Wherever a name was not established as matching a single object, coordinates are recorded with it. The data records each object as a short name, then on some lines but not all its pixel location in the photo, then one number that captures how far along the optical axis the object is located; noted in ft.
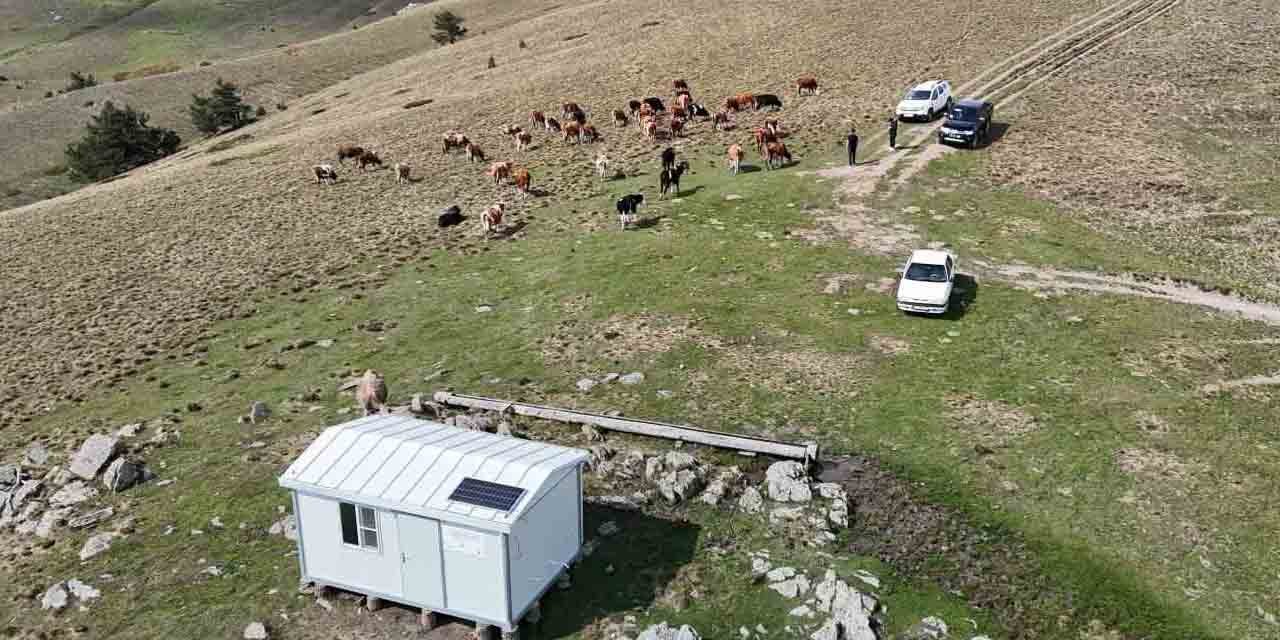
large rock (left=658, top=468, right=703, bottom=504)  65.21
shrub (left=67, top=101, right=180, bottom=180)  239.71
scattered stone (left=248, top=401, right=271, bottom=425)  82.74
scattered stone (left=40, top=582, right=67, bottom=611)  58.90
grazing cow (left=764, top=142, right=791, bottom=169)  145.79
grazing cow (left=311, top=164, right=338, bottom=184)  159.02
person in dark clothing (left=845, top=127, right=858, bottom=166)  138.62
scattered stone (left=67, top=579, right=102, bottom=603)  59.69
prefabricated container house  52.19
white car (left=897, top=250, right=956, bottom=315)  93.50
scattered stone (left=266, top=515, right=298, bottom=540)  63.93
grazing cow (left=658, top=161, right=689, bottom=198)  135.33
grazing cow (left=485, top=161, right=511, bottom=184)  148.25
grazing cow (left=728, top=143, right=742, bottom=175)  144.05
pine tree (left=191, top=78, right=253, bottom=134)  276.62
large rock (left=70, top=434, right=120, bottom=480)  74.18
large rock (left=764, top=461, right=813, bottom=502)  64.39
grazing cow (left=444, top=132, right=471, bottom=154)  168.35
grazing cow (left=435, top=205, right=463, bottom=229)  133.28
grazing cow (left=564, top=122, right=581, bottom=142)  166.30
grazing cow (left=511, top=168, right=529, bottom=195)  141.90
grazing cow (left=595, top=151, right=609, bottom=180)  147.54
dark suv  144.05
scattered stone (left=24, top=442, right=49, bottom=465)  79.97
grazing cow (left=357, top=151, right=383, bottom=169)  163.64
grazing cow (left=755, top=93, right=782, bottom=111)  172.35
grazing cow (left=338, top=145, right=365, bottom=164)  166.61
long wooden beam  69.10
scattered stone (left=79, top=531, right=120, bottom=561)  64.28
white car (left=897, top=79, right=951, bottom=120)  159.02
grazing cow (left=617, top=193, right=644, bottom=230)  125.18
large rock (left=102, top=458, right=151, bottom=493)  72.59
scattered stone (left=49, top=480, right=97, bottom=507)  71.10
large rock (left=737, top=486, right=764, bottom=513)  63.93
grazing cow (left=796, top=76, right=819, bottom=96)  179.73
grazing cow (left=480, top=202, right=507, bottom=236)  127.44
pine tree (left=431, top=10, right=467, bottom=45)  359.87
